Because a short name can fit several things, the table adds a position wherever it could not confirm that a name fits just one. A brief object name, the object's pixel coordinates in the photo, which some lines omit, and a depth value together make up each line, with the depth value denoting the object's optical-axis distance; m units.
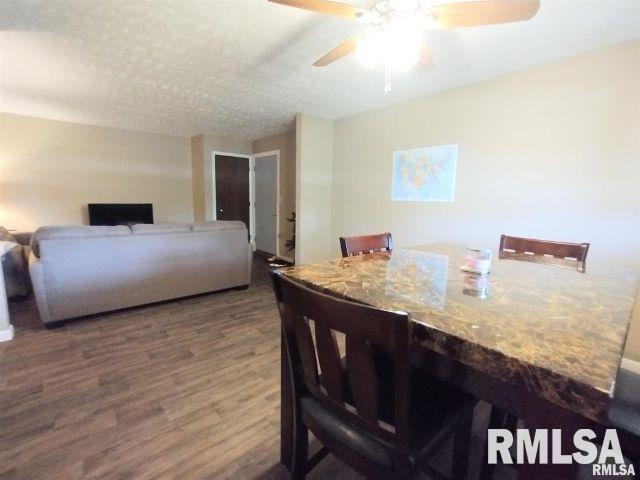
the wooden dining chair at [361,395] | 0.65
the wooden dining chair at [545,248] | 1.66
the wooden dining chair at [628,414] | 0.83
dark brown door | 5.88
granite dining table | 0.54
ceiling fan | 1.32
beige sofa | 2.52
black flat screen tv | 4.97
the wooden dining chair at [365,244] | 1.73
